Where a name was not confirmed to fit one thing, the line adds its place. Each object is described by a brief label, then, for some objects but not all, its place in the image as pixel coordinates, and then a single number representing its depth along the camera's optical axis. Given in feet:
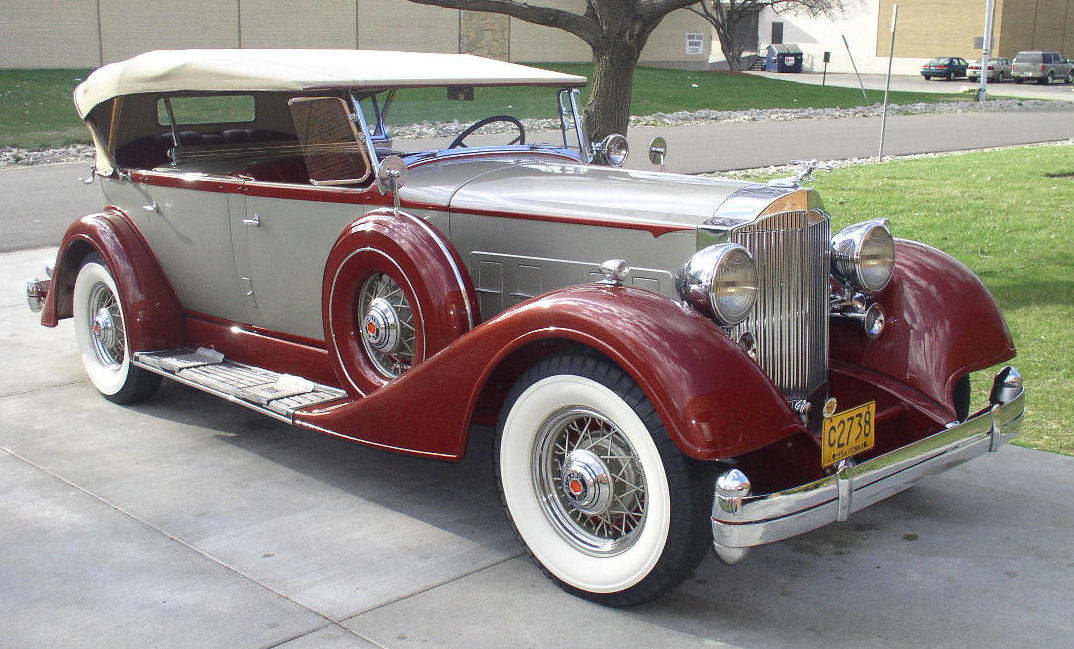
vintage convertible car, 9.71
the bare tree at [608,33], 24.38
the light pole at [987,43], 90.43
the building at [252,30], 82.43
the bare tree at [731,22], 130.37
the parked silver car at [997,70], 139.95
